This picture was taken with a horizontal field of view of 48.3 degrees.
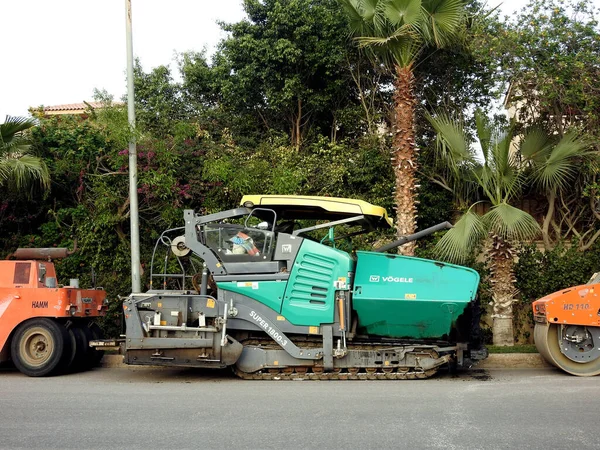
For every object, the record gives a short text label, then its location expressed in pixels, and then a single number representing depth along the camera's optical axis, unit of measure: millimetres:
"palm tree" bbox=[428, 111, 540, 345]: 12484
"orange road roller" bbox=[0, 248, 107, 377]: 10734
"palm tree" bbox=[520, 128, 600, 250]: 12883
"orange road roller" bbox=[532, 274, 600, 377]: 10281
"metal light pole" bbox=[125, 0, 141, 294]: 13078
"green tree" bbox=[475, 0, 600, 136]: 14242
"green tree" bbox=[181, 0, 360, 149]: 17641
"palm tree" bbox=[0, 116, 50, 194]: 14062
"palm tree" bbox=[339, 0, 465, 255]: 13336
